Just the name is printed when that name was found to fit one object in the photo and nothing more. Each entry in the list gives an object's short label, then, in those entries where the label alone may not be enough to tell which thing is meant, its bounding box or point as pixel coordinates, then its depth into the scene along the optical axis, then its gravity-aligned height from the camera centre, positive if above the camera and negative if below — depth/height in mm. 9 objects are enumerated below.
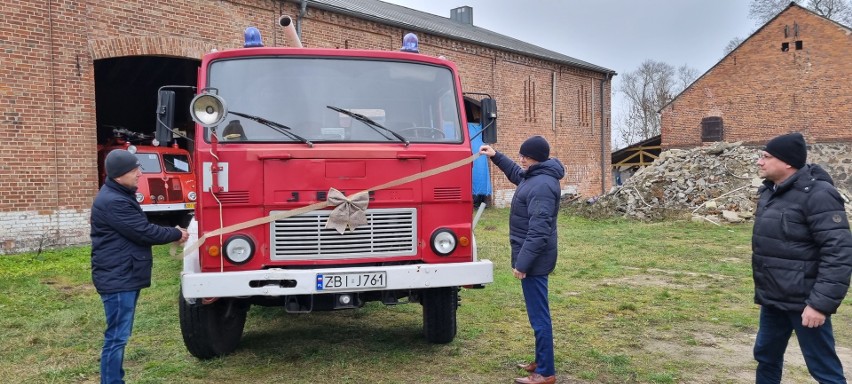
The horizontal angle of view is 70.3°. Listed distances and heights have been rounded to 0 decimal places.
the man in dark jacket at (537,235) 4137 -388
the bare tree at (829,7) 36875 +10334
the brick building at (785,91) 24598 +3638
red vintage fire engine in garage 12609 +55
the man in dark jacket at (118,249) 3797 -404
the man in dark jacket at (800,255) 3131 -431
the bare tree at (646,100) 55966 +7540
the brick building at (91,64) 10773 +2779
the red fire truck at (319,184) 4215 -9
